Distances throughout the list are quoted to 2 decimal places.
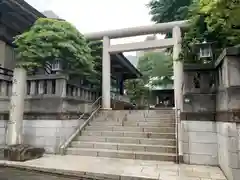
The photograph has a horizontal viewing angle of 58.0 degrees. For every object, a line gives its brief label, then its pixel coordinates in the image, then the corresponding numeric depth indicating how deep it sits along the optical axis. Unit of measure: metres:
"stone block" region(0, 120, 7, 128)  8.21
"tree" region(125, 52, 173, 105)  24.46
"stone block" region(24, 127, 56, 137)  7.75
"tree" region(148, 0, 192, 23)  13.88
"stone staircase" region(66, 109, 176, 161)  7.12
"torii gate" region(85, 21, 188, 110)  12.53
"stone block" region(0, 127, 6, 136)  8.21
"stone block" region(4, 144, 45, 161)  6.48
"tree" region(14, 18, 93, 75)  7.77
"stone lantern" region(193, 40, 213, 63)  6.61
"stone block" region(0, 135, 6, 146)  8.19
